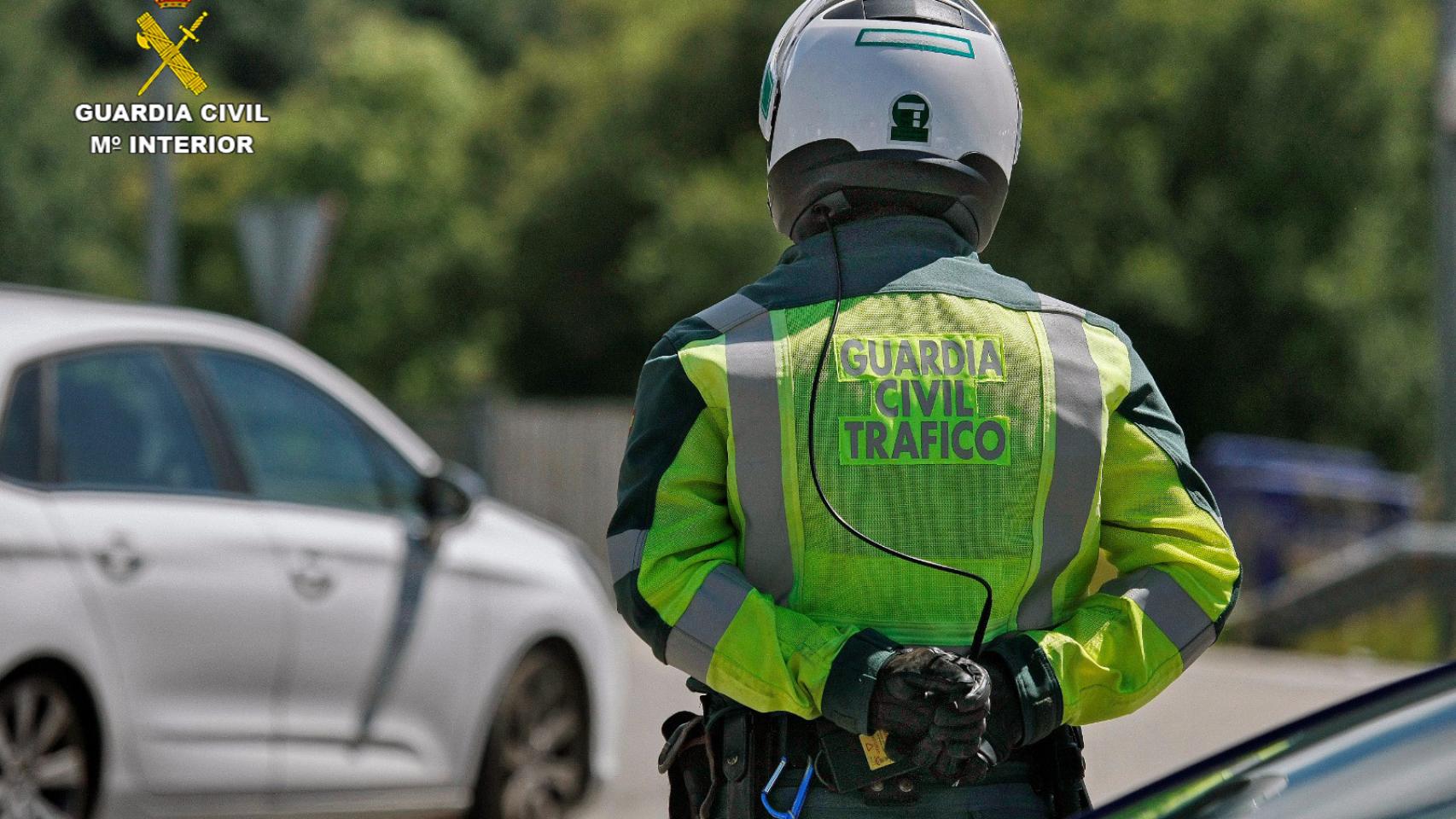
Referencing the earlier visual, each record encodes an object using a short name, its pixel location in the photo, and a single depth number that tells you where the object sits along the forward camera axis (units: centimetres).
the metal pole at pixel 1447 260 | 2134
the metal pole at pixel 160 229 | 2362
